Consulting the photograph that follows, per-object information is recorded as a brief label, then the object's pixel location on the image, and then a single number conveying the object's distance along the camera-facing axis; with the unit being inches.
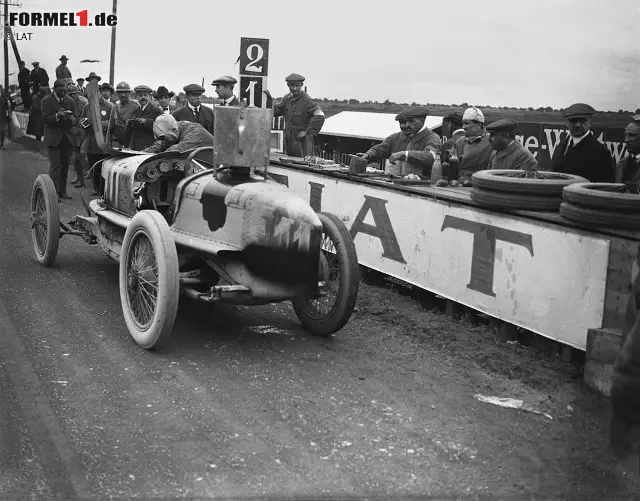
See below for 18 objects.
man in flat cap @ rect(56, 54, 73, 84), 1123.7
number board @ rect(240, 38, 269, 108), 439.8
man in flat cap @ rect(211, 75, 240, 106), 474.3
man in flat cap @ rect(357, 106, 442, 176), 338.0
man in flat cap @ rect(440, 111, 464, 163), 388.5
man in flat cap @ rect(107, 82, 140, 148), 528.4
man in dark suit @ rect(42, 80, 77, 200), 527.2
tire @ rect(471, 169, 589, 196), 243.9
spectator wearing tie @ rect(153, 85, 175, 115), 554.6
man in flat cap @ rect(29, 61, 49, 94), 1245.1
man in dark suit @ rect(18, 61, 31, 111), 1310.4
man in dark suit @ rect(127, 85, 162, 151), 463.5
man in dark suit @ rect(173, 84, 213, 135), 444.1
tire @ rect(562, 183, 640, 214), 212.4
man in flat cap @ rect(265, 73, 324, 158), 494.0
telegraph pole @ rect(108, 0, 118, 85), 949.1
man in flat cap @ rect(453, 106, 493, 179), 331.6
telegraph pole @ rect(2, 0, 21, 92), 1228.2
